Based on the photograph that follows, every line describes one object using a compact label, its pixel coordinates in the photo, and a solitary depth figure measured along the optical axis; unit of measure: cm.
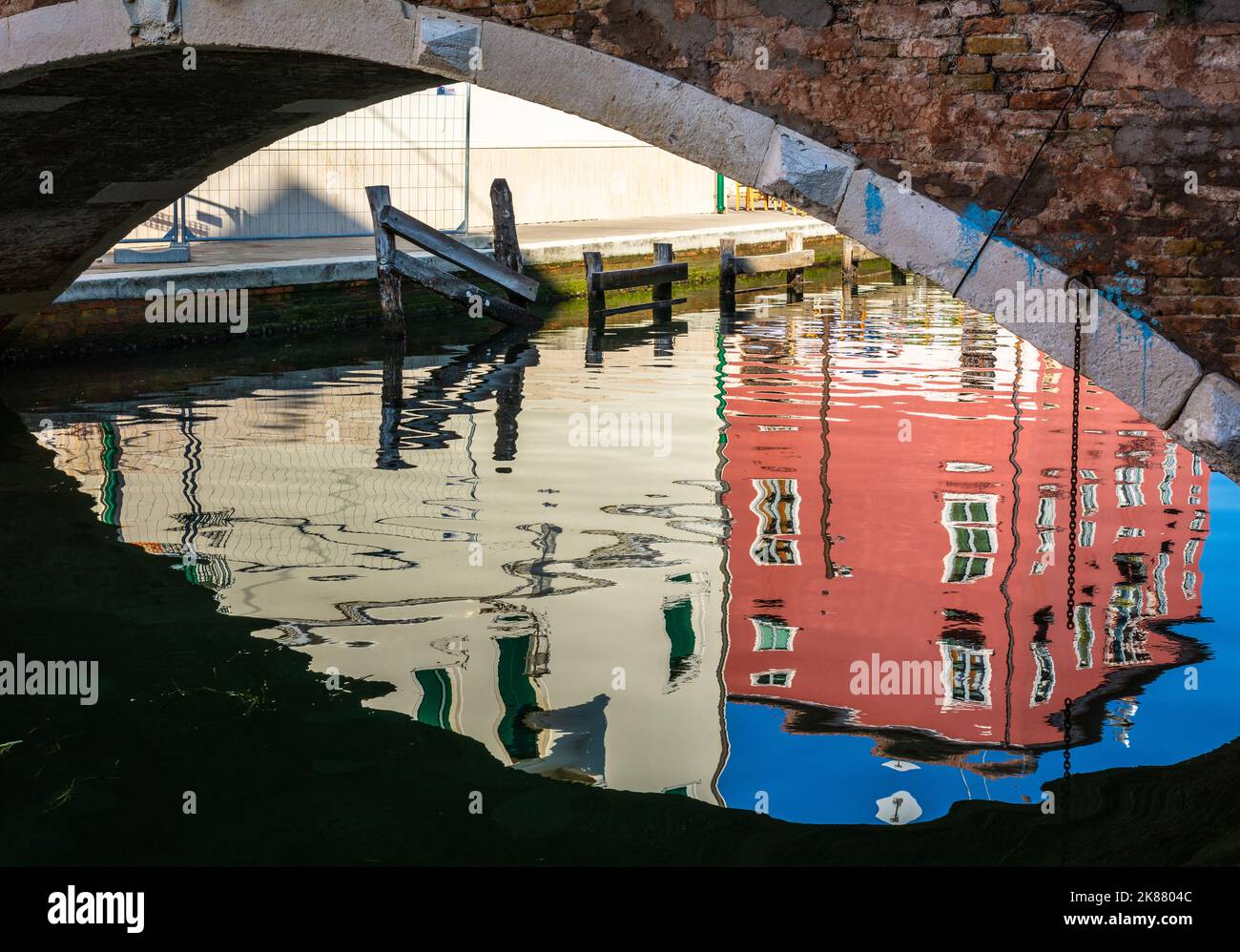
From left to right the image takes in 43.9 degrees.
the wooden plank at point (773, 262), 1354
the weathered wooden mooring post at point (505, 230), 1152
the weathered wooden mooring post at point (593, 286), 1219
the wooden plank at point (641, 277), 1222
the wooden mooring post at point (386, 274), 1062
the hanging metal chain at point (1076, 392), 425
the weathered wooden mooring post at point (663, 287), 1299
